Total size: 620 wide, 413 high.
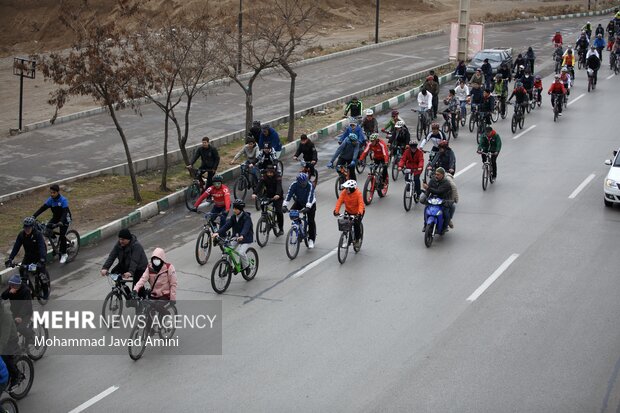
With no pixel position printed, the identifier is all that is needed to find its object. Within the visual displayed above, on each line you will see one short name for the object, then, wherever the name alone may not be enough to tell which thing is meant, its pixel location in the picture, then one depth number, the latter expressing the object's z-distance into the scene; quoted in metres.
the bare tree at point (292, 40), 28.92
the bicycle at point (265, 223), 19.08
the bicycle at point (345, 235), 17.81
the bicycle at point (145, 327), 13.54
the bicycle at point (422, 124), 28.84
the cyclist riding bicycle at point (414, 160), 21.58
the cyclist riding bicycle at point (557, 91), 31.33
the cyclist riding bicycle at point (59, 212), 18.28
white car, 21.16
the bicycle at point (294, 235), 18.09
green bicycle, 16.20
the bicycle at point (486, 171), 23.28
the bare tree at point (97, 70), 22.84
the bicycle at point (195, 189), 22.95
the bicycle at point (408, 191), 21.53
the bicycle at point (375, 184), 22.11
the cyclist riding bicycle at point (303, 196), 18.19
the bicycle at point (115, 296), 14.49
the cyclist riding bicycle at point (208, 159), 22.41
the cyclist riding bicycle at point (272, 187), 19.02
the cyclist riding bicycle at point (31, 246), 15.73
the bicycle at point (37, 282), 15.73
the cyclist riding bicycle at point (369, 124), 25.69
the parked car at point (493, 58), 39.38
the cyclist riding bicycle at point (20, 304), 13.06
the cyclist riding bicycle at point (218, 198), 18.53
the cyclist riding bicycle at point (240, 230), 16.39
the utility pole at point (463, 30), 41.47
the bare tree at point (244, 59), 28.59
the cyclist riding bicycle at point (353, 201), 18.08
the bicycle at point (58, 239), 18.44
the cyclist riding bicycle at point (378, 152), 22.36
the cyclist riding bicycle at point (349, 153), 22.45
